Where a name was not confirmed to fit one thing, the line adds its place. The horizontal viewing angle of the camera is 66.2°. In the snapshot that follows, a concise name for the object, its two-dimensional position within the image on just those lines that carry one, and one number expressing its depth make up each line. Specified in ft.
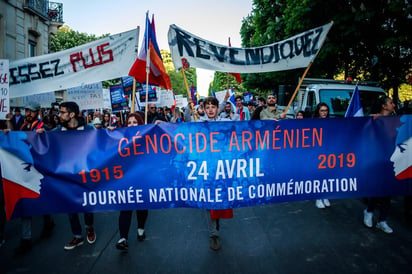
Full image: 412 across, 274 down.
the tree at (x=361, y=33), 34.40
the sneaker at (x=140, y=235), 14.12
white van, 29.40
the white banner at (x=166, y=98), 50.96
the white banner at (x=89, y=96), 34.55
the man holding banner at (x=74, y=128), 13.57
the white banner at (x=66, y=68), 13.64
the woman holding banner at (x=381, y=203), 14.56
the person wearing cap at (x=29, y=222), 13.39
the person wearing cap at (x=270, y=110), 21.57
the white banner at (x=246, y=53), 14.48
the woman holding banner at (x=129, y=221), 12.94
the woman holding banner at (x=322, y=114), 18.36
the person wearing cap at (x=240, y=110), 36.84
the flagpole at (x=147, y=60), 14.70
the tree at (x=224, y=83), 228.39
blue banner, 12.41
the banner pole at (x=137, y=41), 14.75
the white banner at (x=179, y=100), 66.62
